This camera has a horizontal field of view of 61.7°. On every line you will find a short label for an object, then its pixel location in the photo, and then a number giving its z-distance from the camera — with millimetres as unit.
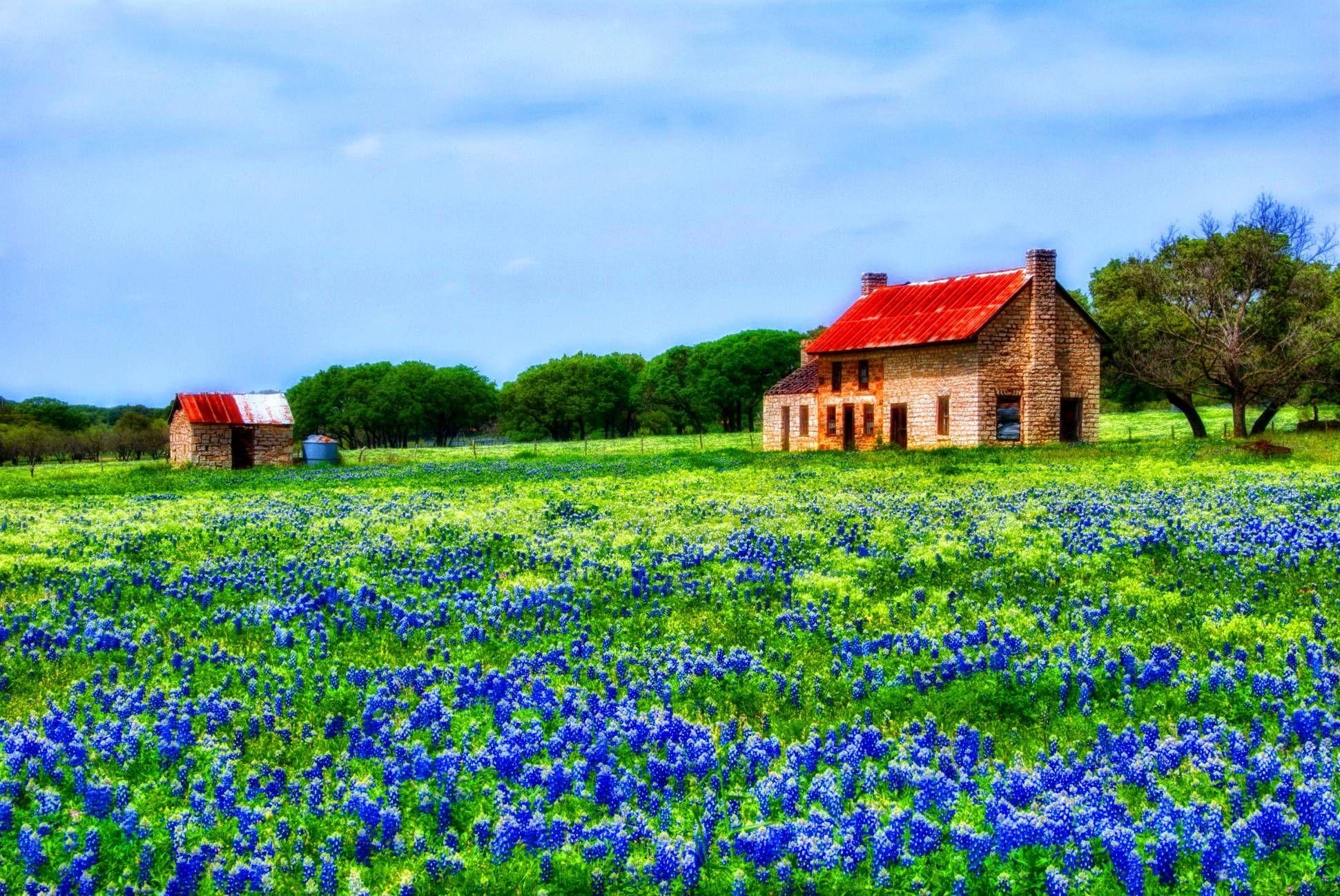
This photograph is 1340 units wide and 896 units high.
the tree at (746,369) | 124188
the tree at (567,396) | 134125
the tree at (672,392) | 129875
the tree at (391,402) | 138000
